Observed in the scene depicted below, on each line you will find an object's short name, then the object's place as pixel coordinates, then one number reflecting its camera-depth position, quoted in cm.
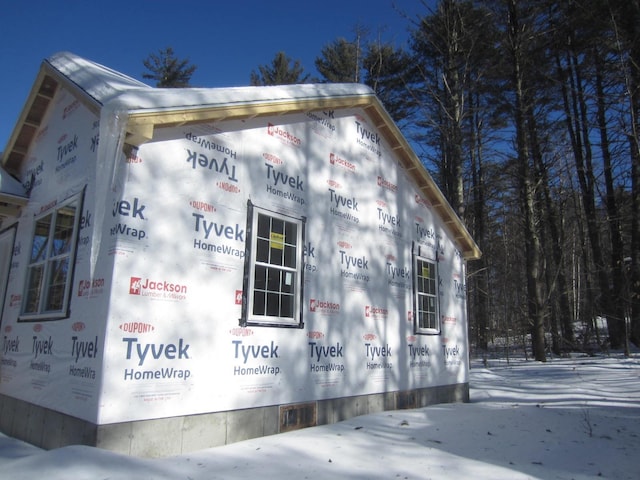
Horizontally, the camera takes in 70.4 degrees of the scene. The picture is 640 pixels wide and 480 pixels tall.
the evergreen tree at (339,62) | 2300
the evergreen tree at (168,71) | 2930
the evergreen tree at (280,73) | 2916
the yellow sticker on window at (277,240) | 652
